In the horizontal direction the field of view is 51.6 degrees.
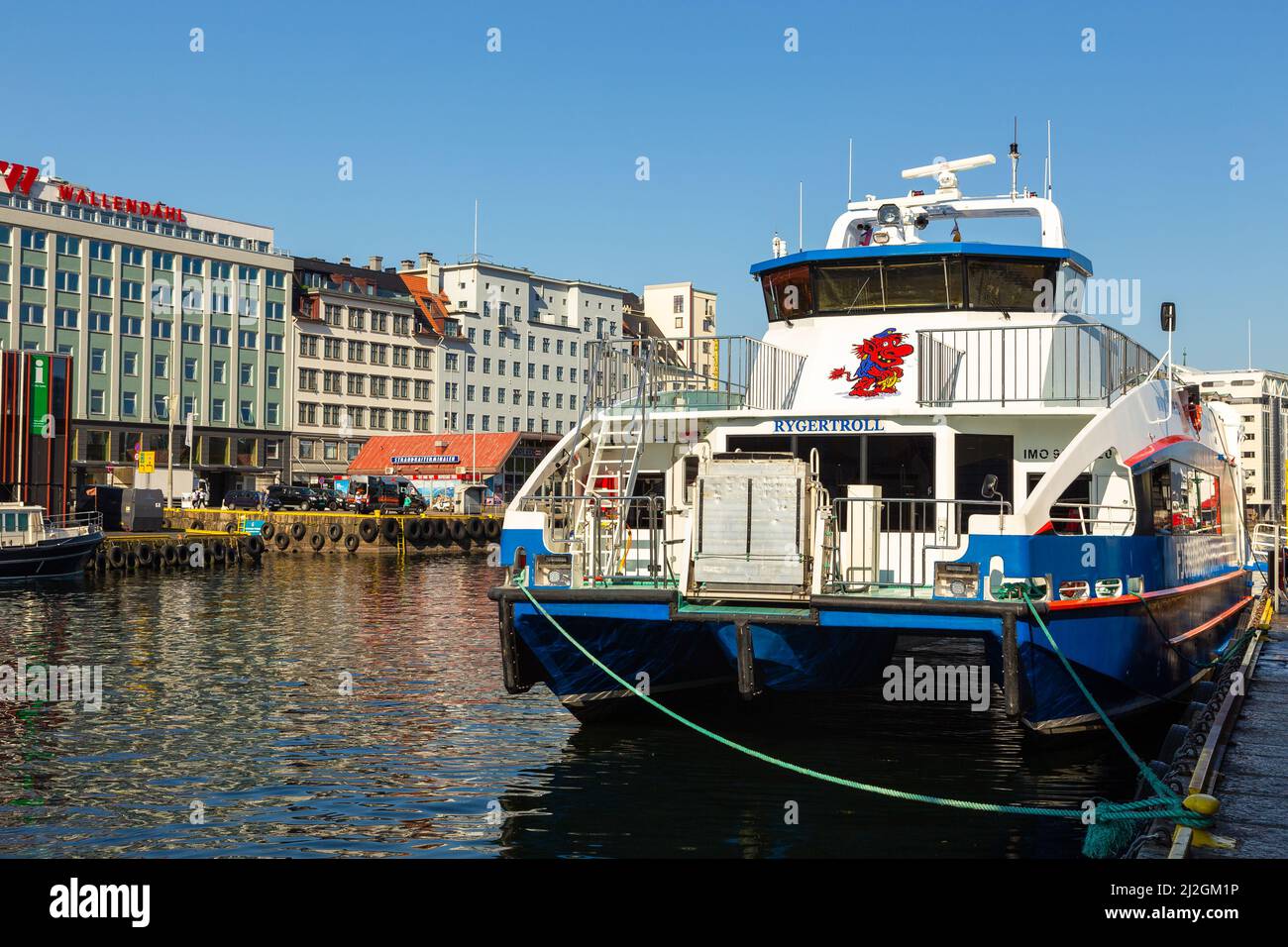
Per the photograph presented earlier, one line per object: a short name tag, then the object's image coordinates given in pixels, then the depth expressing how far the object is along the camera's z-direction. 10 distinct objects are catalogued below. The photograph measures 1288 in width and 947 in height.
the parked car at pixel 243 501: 74.62
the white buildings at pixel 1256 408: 186.88
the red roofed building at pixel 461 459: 91.56
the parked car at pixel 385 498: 71.75
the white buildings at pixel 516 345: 119.62
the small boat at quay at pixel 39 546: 43.25
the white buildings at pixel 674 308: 138.62
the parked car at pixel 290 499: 73.81
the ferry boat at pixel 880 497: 13.02
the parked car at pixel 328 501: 73.69
